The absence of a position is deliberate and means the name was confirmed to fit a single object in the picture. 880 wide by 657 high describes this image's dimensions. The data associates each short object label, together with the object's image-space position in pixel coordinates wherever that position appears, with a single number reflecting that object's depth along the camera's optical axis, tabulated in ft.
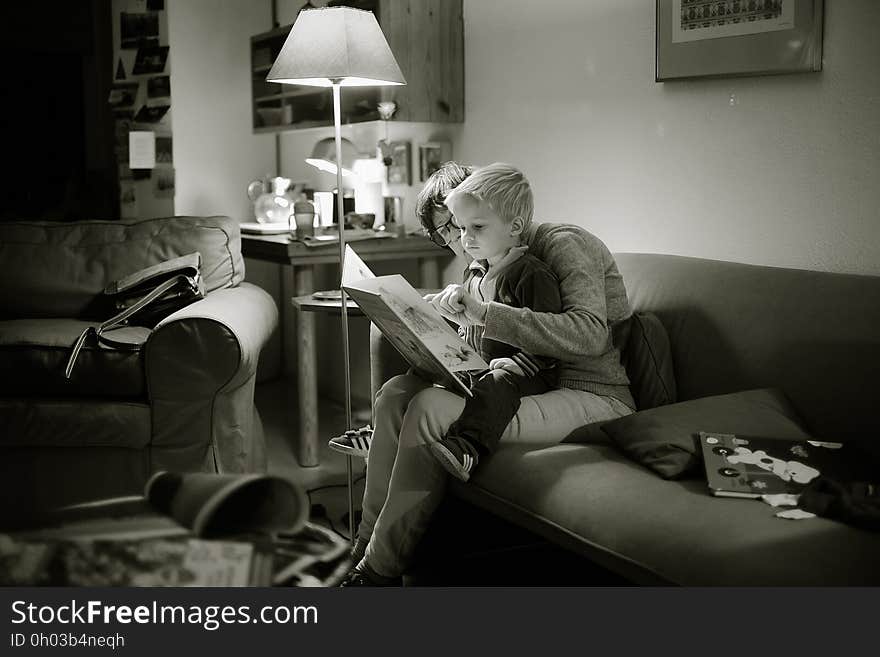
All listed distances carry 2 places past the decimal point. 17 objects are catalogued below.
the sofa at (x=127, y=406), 8.66
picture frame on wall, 7.09
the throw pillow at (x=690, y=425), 5.75
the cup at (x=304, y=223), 11.32
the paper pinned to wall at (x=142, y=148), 14.94
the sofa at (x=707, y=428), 4.71
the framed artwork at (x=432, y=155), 11.62
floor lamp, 8.03
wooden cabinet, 10.89
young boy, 6.42
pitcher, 13.39
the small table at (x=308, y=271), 10.98
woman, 6.48
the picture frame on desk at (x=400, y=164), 12.23
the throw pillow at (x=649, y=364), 6.95
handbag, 9.83
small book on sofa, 5.32
